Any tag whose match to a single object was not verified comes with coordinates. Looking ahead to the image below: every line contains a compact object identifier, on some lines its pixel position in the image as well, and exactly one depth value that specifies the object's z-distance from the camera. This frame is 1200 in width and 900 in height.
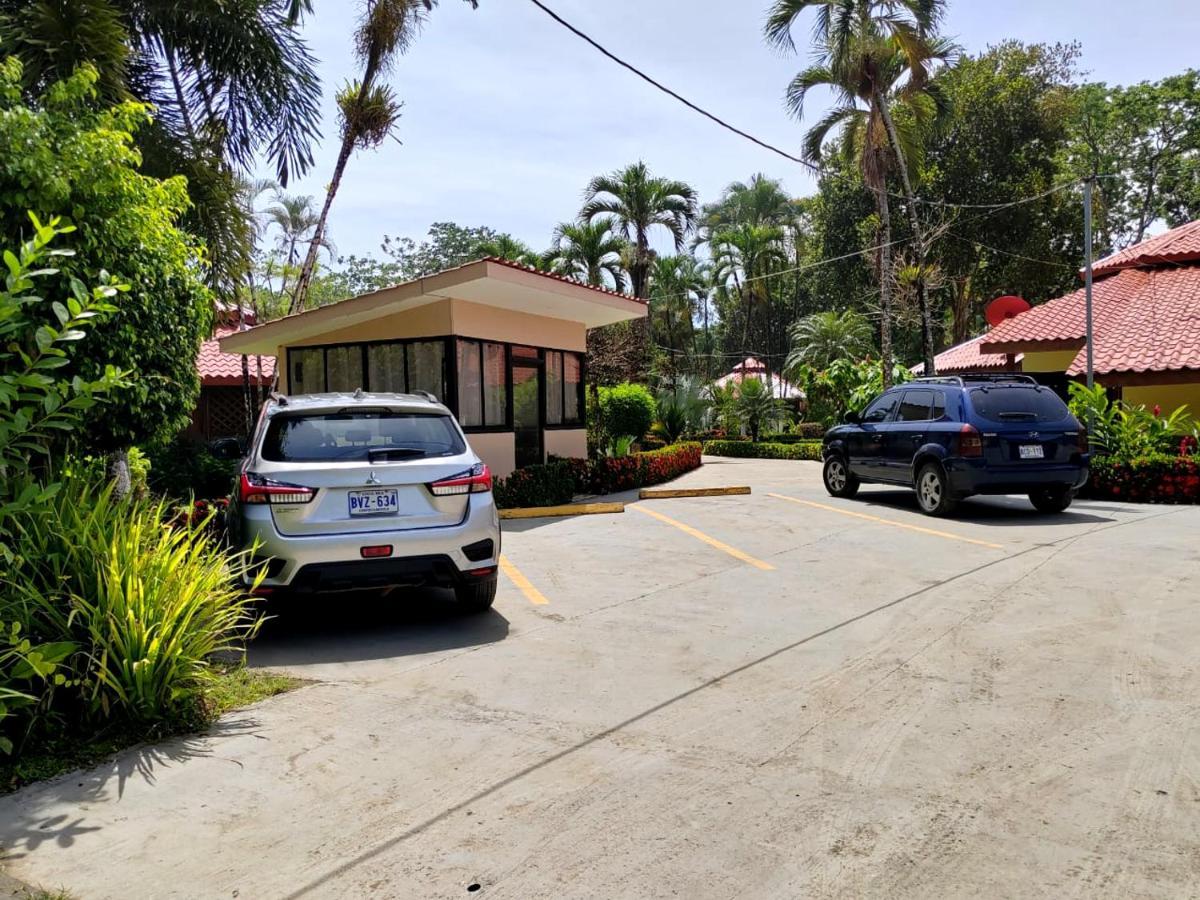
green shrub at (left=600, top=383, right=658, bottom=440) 21.33
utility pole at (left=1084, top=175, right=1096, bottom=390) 14.58
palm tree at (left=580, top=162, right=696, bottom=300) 32.25
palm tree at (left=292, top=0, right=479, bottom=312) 17.12
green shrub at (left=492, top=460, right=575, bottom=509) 13.54
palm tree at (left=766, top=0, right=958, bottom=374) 21.84
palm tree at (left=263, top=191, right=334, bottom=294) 42.44
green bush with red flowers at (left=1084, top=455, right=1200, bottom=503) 13.02
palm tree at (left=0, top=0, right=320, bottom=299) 9.45
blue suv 10.83
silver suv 5.64
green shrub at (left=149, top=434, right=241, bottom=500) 11.89
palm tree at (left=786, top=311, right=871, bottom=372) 34.72
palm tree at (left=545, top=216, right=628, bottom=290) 32.69
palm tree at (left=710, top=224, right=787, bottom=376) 44.00
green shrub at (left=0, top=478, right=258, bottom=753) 4.09
